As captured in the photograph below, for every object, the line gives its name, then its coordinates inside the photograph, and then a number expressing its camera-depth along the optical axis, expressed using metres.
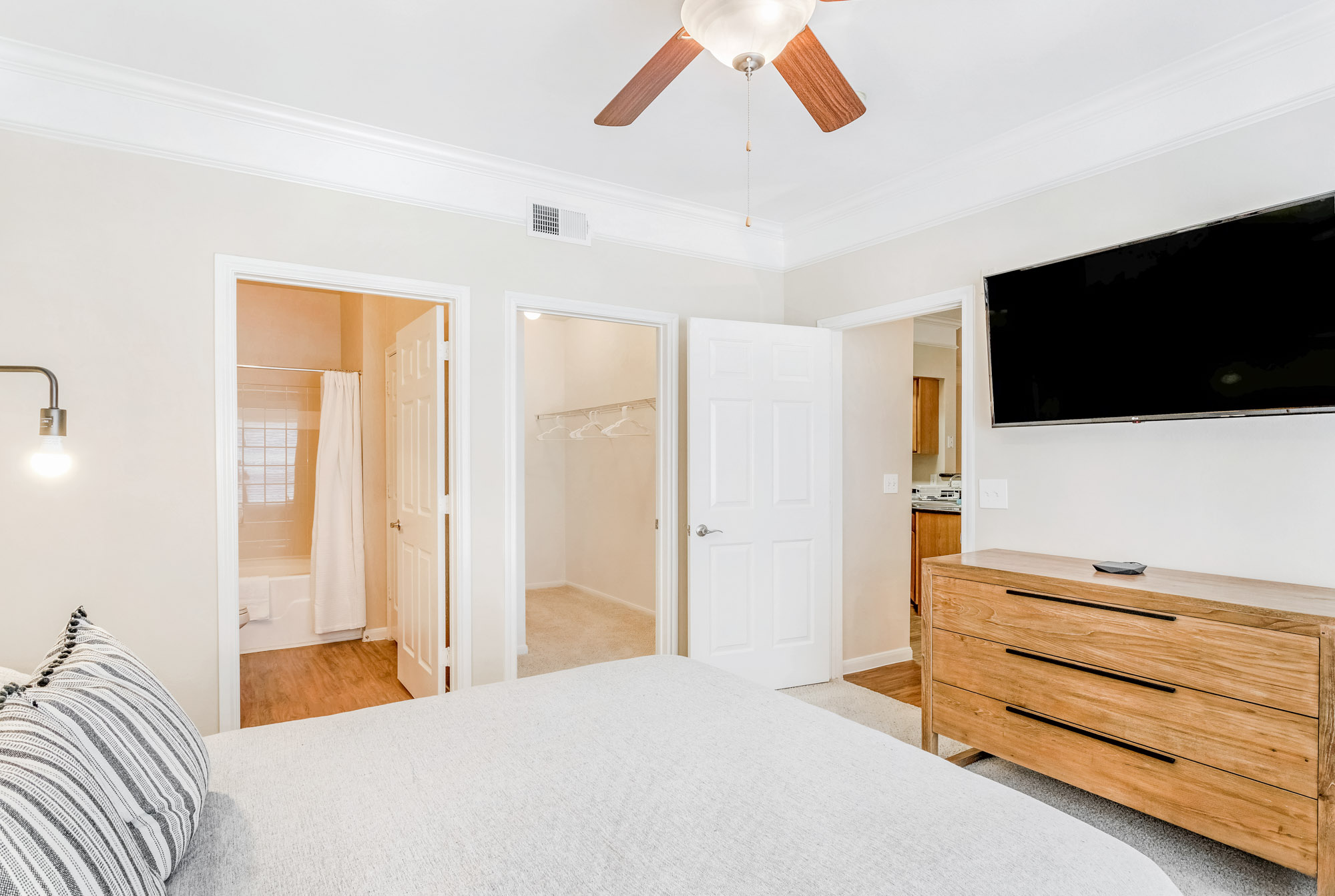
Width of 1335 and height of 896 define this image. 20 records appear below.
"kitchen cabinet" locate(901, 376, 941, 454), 6.32
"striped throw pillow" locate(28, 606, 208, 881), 1.00
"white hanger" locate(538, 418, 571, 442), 6.37
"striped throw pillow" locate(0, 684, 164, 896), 0.75
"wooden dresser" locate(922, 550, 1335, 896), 1.79
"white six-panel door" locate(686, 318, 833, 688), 3.55
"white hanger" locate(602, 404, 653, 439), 5.42
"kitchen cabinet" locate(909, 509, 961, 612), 5.38
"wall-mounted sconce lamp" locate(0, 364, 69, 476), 2.10
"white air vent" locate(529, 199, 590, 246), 3.29
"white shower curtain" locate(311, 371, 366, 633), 4.50
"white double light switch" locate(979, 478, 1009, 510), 2.99
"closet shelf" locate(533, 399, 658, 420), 5.21
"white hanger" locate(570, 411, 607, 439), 5.79
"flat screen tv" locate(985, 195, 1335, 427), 2.04
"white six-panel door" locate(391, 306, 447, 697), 3.17
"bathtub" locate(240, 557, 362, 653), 4.41
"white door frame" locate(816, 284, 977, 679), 3.11
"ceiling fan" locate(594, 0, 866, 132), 1.63
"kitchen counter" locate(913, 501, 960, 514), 5.39
